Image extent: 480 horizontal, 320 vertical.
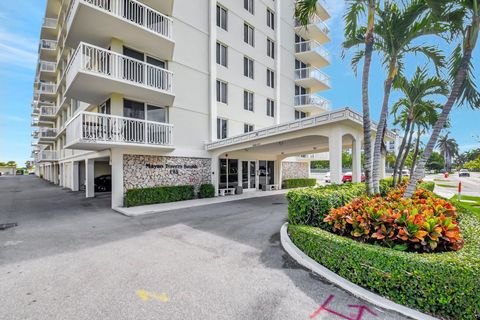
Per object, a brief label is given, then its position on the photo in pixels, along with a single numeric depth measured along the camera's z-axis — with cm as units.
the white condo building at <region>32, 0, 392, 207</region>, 1033
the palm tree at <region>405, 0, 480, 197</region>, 523
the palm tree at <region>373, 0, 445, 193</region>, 629
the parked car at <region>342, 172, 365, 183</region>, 2788
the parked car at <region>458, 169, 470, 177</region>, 4879
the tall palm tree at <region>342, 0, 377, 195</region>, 648
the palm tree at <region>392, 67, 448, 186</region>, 919
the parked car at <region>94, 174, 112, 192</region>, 1877
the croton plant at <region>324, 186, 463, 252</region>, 396
